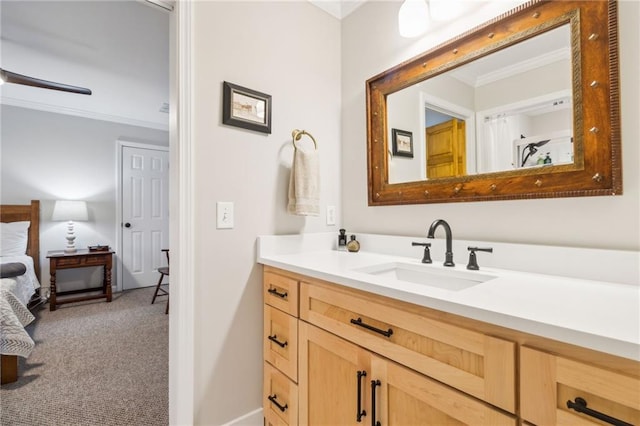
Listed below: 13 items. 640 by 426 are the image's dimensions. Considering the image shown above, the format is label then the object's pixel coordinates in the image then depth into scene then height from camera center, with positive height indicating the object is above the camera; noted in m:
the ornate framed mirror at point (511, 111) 0.96 +0.42
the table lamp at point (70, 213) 3.54 +0.05
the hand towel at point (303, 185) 1.53 +0.16
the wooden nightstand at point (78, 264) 3.31 -0.56
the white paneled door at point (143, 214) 4.20 +0.03
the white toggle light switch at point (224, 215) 1.37 +0.00
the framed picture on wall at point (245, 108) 1.40 +0.54
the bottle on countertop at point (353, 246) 1.66 -0.18
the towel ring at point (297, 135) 1.62 +0.45
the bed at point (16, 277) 1.89 -0.57
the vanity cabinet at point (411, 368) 0.57 -0.40
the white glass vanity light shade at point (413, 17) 1.36 +0.93
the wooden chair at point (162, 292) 3.38 -1.03
